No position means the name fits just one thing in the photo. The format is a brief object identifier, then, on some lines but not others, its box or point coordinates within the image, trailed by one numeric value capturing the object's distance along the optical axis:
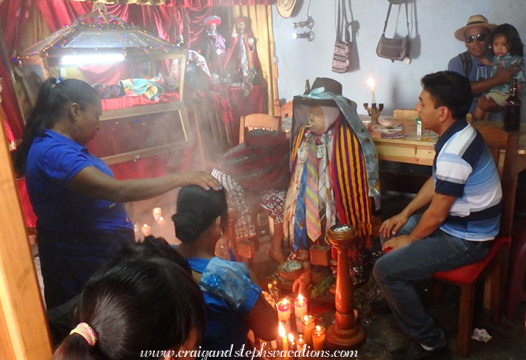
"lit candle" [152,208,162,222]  4.63
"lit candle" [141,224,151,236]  4.37
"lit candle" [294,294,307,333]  2.70
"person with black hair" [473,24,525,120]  3.82
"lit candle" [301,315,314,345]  2.67
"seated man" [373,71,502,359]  2.34
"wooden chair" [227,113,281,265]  3.51
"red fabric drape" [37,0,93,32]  4.96
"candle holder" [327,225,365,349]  2.59
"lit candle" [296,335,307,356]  2.59
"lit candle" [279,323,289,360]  2.28
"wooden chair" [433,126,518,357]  2.44
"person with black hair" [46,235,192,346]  1.36
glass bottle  2.90
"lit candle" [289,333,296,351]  2.44
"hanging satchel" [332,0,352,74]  6.01
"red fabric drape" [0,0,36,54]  4.66
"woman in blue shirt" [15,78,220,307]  1.77
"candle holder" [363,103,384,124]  3.78
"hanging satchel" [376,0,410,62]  5.26
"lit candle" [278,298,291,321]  2.46
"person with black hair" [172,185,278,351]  1.61
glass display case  4.29
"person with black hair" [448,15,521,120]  3.95
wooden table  3.06
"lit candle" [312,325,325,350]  2.65
